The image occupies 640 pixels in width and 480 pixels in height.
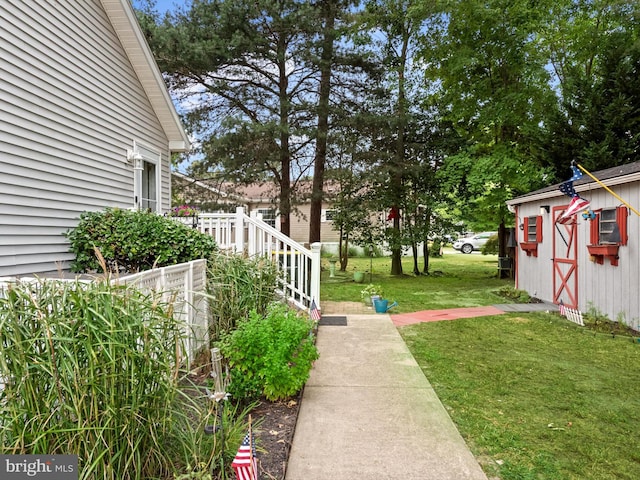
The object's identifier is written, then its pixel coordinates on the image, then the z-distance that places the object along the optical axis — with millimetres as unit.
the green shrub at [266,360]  3410
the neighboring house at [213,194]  15008
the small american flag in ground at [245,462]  1926
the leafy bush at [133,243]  5520
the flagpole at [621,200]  6061
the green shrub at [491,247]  23453
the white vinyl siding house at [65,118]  4488
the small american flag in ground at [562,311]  7605
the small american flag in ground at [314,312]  5960
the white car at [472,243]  27328
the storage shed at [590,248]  6578
